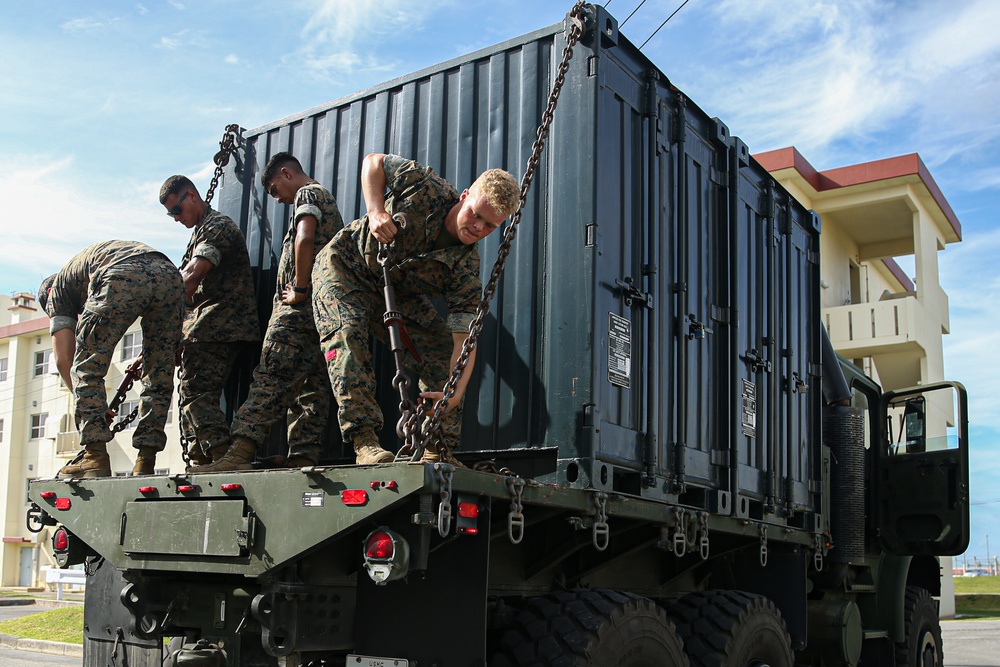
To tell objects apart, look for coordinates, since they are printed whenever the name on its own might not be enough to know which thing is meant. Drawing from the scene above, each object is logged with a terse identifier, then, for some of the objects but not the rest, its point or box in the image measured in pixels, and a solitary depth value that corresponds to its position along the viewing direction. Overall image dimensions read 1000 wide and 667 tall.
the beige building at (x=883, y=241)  20.42
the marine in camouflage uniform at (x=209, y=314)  5.61
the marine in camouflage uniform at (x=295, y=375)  4.98
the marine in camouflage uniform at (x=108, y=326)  5.08
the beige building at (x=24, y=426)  35.66
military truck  3.80
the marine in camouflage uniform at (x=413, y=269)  4.36
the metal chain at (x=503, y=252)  3.78
